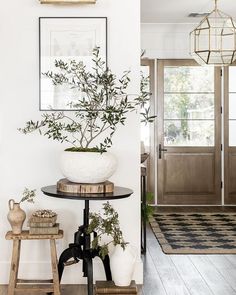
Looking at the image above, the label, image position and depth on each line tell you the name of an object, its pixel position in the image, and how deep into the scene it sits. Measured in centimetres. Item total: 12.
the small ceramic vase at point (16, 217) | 365
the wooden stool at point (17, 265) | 360
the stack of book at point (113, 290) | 357
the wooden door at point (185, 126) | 803
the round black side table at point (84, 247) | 341
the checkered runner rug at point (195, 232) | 523
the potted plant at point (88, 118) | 348
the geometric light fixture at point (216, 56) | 536
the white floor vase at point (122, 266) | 358
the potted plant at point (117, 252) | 356
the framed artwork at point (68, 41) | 397
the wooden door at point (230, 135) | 804
